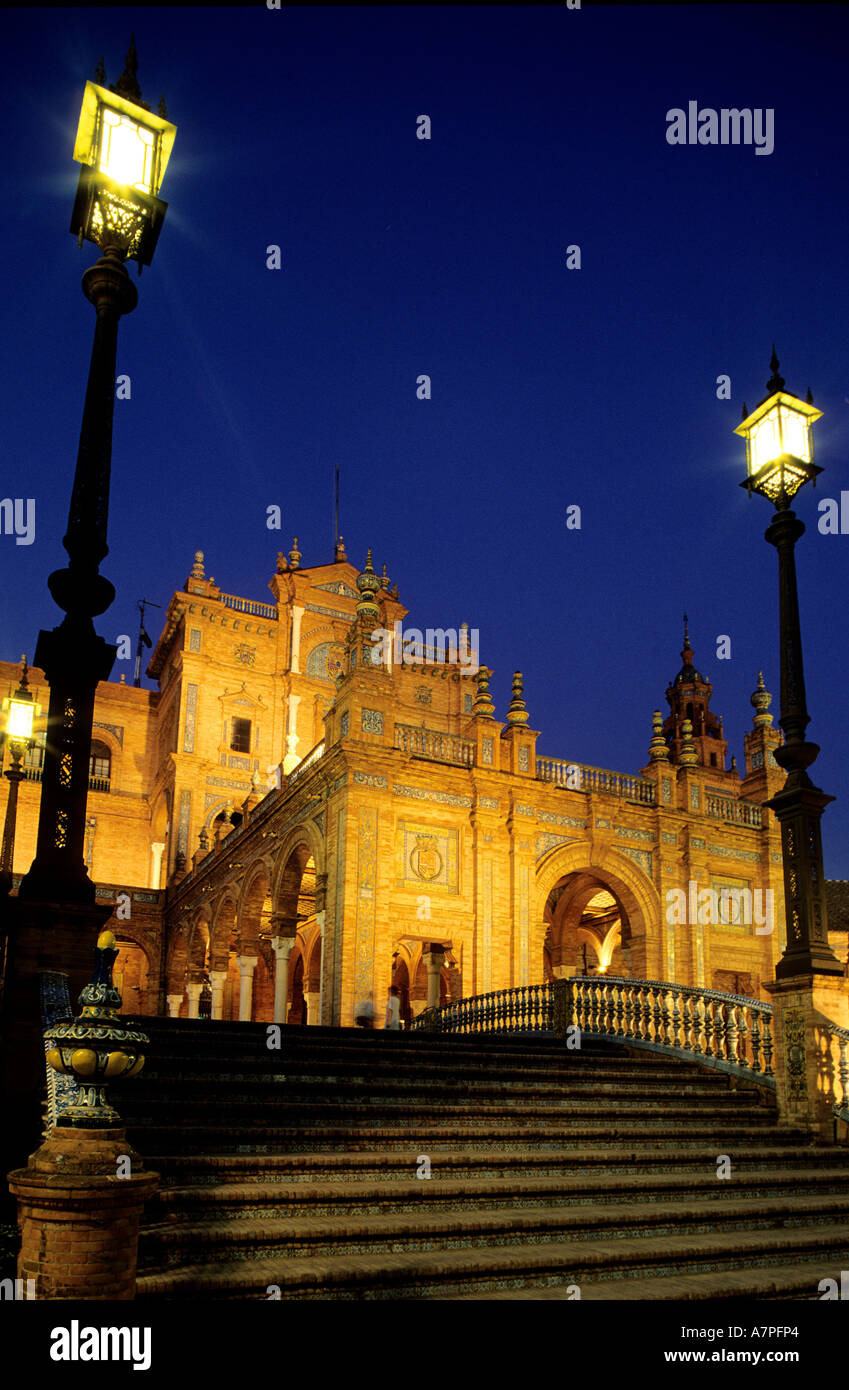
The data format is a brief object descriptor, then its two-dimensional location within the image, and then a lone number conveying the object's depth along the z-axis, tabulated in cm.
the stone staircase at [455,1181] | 608
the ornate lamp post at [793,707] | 1076
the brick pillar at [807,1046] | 1080
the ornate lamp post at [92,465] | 786
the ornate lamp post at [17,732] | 1384
